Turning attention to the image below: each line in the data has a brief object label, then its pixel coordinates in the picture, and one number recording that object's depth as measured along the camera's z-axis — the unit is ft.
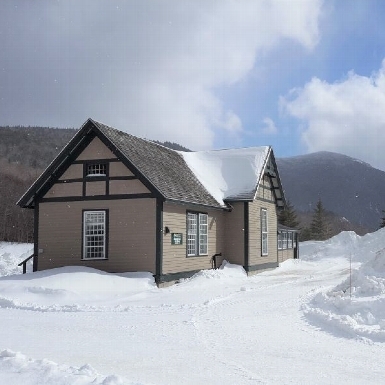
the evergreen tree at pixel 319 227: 221.87
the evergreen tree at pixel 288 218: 194.29
